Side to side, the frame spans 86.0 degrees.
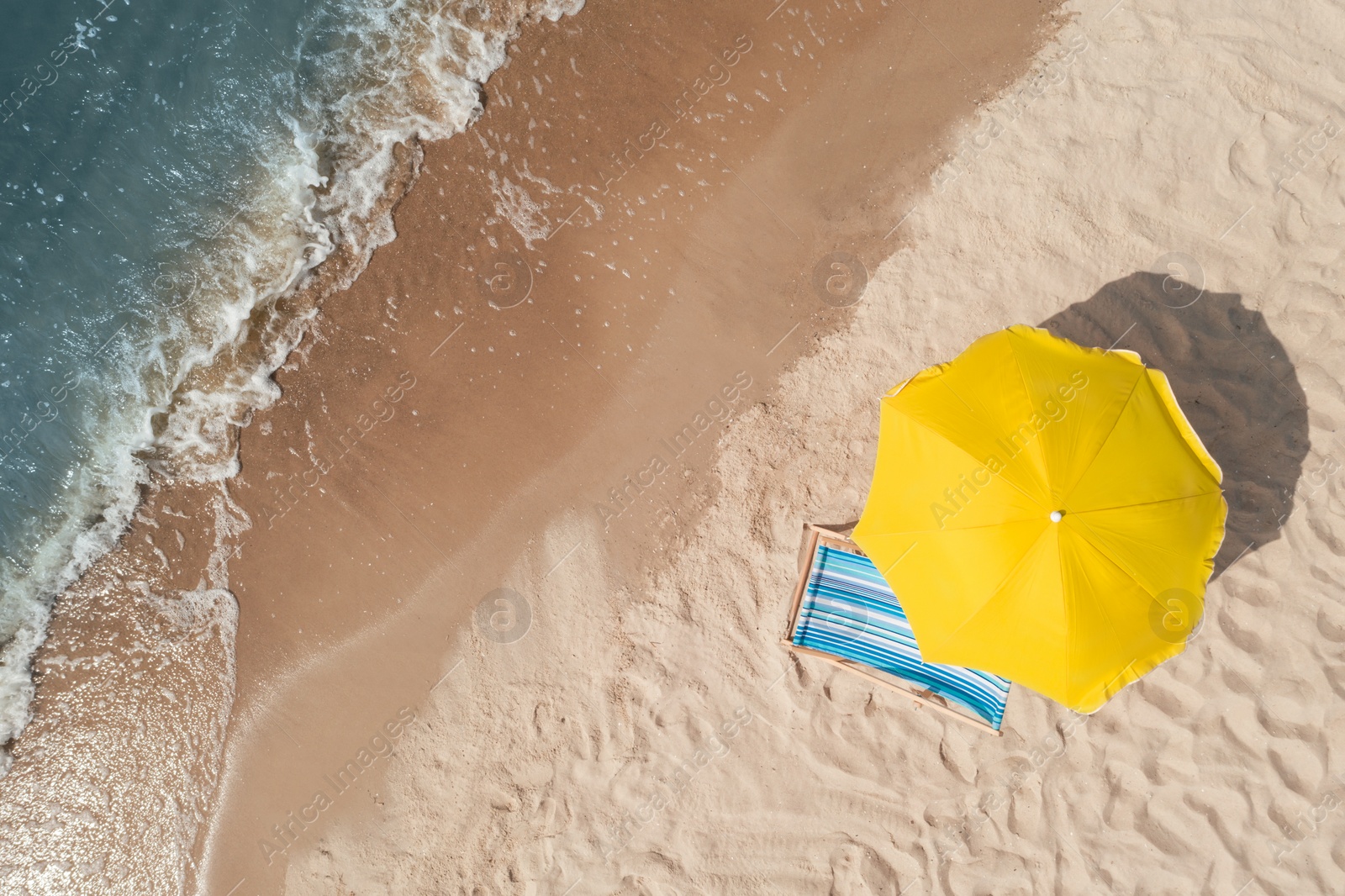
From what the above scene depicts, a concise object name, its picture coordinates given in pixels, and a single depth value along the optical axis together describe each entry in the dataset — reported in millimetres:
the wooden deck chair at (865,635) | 5840
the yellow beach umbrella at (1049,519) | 4473
